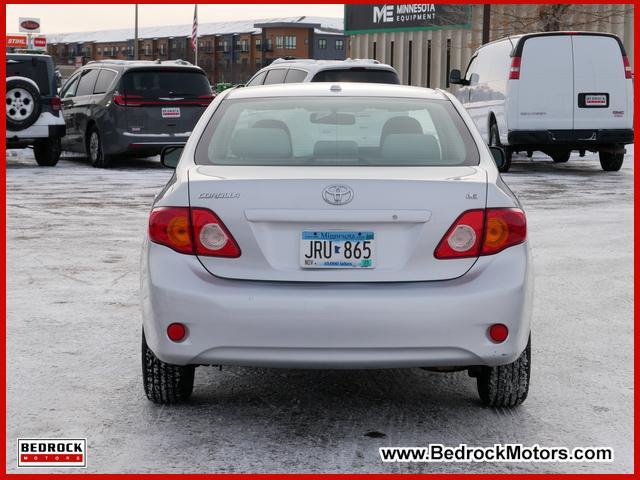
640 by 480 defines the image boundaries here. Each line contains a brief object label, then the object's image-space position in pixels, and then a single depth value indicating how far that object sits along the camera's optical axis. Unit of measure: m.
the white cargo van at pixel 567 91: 17.34
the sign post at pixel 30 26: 63.87
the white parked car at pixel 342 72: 17.11
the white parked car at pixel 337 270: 4.31
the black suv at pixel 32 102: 17.59
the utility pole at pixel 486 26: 32.72
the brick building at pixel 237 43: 121.81
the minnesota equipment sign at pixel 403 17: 46.01
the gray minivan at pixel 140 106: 17.94
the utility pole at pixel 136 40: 65.93
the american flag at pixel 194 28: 50.83
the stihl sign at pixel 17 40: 88.50
